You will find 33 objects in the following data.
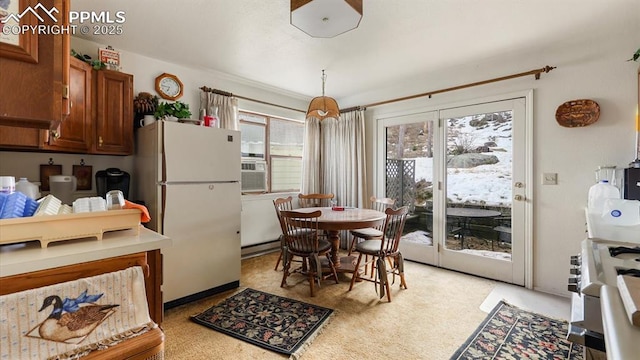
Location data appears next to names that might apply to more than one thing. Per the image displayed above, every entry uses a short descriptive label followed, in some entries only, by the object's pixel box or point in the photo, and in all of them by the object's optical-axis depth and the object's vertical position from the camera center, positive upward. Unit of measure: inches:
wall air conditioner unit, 151.2 +1.8
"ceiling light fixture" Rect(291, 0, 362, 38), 63.4 +40.3
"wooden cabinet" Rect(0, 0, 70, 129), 31.6 +12.4
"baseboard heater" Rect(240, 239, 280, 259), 149.8 -40.2
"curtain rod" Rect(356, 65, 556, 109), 106.3 +42.6
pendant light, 119.7 +31.2
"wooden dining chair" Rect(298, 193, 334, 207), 159.6 -13.2
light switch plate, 106.3 -0.2
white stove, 31.3 -12.4
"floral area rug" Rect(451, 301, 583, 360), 70.8 -45.3
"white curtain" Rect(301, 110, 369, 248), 163.5 +12.3
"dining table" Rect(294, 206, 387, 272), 103.3 -16.6
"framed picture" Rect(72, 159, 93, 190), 100.6 +1.6
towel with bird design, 33.6 -18.7
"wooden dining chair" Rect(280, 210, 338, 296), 103.3 -26.5
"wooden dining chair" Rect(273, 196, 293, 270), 112.3 -15.7
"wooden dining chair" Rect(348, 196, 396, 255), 127.4 -25.4
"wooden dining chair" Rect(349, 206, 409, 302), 100.3 -27.6
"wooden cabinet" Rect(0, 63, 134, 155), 86.9 +22.0
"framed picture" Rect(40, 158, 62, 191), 93.8 +2.2
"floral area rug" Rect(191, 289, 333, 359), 76.5 -45.2
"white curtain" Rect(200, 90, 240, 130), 129.6 +35.0
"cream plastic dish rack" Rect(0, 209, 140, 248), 39.9 -7.7
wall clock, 117.2 +40.3
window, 153.1 +19.8
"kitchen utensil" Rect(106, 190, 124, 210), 52.9 -4.5
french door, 116.0 -3.2
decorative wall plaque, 97.1 +23.9
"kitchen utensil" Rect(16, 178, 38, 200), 67.9 -2.2
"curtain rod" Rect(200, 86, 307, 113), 128.6 +42.3
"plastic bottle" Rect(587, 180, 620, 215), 84.1 -4.9
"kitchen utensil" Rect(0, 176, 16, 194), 46.4 -1.2
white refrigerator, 93.9 -8.0
